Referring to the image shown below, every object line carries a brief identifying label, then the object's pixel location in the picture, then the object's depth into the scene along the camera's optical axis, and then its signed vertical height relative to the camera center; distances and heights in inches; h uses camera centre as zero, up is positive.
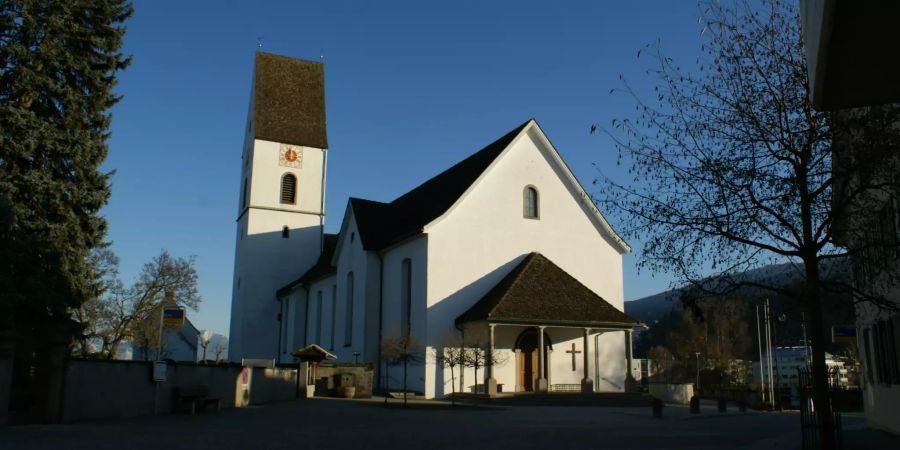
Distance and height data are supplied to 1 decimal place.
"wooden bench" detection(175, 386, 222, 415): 832.9 -35.4
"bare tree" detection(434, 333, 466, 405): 1116.0 +25.1
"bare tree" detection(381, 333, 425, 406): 1163.8 +32.1
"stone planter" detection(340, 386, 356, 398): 1242.0 -36.3
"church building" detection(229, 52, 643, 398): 1201.4 +160.5
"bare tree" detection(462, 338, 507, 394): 1117.7 +23.0
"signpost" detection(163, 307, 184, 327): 737.0 +49.5
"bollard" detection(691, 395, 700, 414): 969.5 -42.5
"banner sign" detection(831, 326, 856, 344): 995.3 +51.8
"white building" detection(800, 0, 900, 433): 225.8 +106.6
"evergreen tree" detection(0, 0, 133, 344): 794.2 +252.9
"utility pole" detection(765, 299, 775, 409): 1419.8 +47.5
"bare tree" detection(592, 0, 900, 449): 467.2 +122.0
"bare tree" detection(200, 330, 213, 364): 2408.3 +110.4
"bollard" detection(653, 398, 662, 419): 872.3 -42.2
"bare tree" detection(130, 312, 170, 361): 1808.3 +94.0
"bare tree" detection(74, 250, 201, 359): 1738.4 +155.9
